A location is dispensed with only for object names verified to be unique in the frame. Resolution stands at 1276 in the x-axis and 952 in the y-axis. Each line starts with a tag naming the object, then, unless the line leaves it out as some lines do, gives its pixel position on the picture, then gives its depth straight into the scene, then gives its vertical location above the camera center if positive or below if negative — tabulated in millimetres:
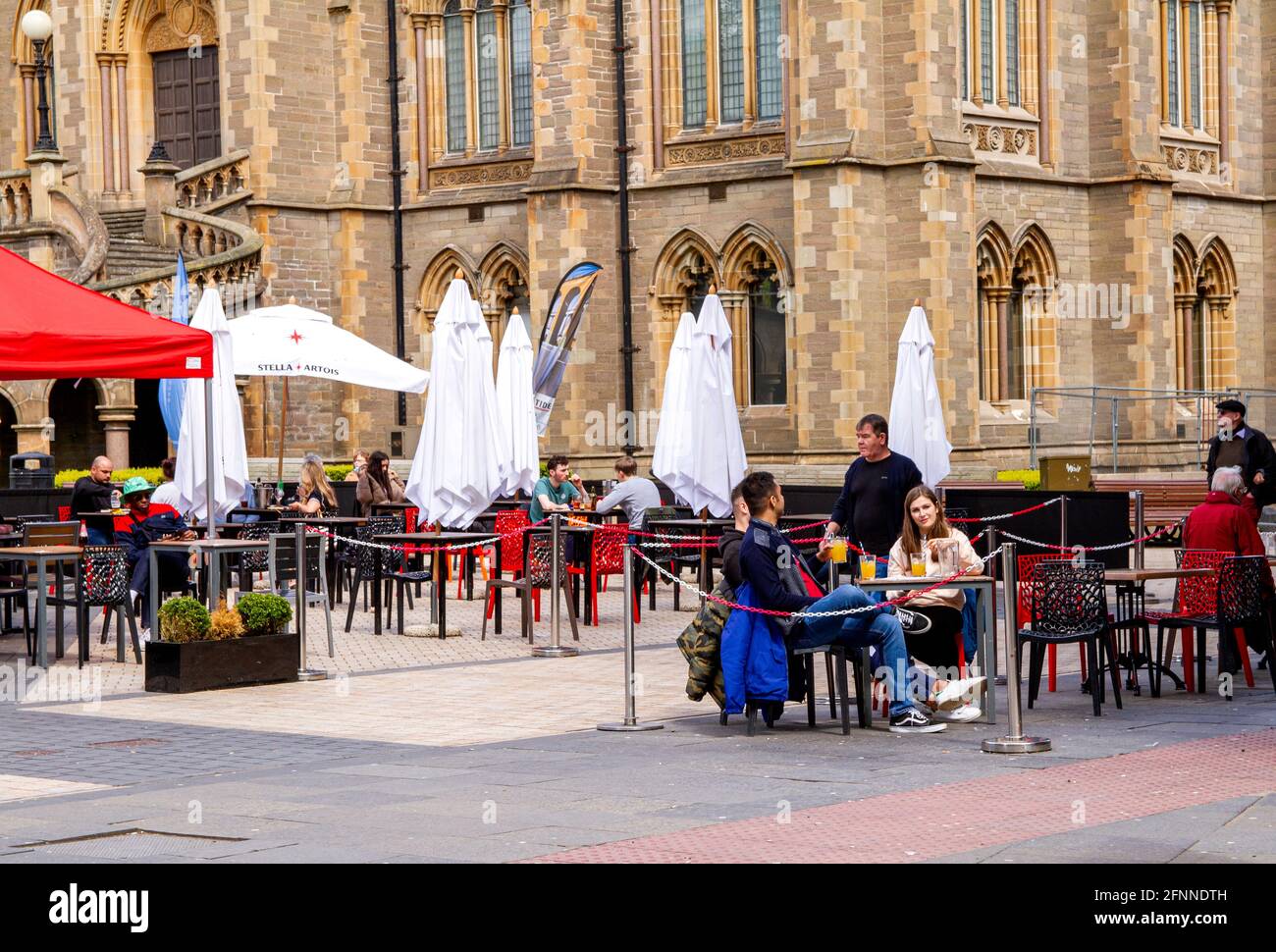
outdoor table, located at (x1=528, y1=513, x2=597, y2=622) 18766 -1046
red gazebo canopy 14547 +859
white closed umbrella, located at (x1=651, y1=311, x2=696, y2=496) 19688 +149
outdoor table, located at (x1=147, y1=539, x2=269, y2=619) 15766 -771
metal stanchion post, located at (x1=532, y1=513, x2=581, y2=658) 16922 -1516
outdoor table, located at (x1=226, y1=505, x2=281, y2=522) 21653 -652
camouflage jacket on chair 12484 -1275
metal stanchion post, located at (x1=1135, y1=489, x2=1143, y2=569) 20609 -850
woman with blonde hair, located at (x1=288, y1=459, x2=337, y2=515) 21906 -416
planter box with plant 14711 -1421
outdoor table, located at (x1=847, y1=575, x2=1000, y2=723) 12117 -1029
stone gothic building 30422 +4109
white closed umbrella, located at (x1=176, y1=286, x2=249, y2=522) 18219 +126
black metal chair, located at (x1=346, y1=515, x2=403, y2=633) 19641 -1058
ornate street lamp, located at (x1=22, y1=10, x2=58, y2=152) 32375 +6739
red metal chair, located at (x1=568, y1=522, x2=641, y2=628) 19094 -986
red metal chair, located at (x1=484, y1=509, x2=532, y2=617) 19188 -933
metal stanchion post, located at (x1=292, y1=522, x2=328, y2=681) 15539 -1161
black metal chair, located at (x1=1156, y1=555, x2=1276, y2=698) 13625 -1197
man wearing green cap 17703 -710
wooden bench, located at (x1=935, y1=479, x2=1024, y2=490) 26547 -668
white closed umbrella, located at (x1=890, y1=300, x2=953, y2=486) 19406 +169
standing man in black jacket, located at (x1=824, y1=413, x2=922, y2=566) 13961 -349
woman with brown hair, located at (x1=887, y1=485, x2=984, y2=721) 12922 -816
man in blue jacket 12125 -983
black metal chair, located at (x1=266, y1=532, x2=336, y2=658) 16672 -1006
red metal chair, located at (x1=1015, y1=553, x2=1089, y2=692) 13508 -1006
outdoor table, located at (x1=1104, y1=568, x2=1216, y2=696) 13477 -1153
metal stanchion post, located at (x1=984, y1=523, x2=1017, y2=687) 13991 -773
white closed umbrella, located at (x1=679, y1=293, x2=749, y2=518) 19672 +31
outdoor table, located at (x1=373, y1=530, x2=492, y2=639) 18125 -835
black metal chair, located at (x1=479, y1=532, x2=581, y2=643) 18219 -1187
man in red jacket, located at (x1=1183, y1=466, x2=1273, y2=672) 14469 -687
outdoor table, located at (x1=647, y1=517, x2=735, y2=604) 19594 -1043
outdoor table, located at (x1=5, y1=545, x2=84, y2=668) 15992 -832
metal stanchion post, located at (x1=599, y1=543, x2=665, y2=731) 12531 -1407
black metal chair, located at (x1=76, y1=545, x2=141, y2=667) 16594 -1024
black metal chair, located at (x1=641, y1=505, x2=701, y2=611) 19984 -1137
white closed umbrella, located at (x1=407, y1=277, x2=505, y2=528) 19047 +152
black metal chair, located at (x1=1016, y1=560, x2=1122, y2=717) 12961 -1104
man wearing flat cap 16609 -196
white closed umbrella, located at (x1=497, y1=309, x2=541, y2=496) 21828 +459
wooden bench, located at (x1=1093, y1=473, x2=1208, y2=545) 27469 -905
